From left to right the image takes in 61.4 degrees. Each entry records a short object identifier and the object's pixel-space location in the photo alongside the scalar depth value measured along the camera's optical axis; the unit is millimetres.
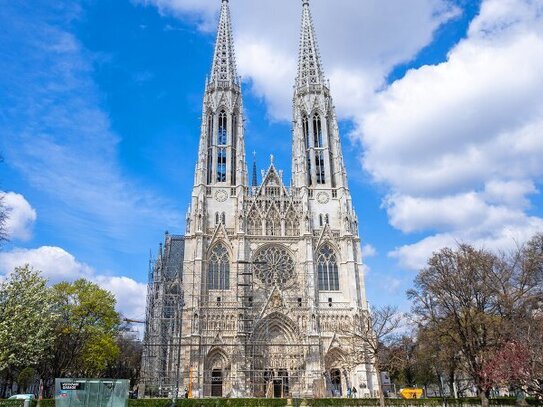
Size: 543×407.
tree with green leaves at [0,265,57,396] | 22688
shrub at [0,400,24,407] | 23203
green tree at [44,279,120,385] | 36094
